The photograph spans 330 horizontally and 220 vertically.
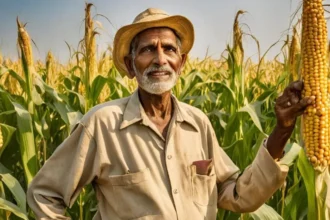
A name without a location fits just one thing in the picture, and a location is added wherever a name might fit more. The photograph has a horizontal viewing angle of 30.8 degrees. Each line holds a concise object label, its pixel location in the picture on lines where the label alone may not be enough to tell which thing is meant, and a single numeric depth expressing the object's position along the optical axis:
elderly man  2.78
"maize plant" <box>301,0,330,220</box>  2.53
